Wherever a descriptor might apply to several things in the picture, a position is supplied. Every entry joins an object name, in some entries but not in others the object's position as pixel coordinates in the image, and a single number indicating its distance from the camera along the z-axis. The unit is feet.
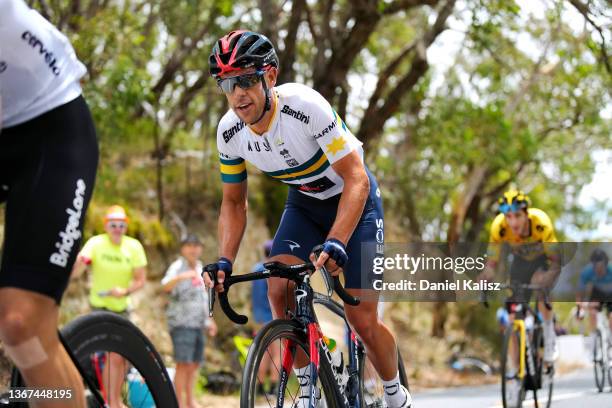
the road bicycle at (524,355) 58.80
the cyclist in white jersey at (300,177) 31.58
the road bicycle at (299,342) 30.07
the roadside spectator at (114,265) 64.59
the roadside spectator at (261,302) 79.51
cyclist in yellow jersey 59.62
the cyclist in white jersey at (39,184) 18.81
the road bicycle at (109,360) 21.94
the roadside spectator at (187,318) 68.33
